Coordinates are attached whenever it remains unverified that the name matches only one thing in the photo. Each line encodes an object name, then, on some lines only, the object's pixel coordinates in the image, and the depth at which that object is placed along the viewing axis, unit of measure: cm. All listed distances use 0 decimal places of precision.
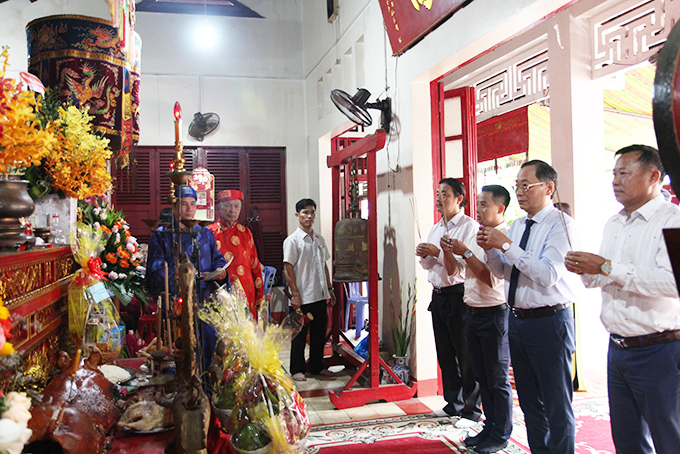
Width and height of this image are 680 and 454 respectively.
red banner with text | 322
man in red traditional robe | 405
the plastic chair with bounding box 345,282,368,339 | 561
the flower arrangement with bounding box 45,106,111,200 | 205
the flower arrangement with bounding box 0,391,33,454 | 66
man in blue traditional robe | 257
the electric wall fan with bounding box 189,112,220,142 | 628
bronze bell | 390
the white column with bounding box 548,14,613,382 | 373
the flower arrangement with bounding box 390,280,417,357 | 386
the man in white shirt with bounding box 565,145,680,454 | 171
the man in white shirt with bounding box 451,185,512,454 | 270
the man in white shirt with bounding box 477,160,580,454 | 215
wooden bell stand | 360
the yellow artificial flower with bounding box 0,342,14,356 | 74
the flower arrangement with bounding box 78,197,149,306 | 324
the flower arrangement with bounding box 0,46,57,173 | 111
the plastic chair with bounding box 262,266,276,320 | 595
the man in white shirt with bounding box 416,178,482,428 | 310
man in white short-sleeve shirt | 436
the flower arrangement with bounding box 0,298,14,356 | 72
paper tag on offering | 181
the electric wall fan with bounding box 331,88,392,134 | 403
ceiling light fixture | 609
